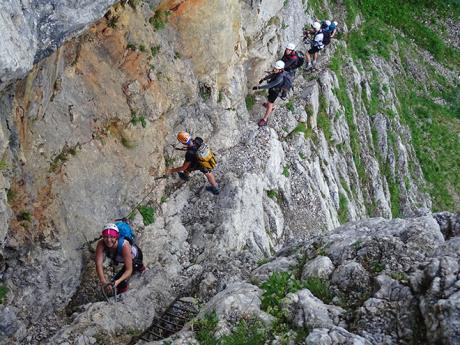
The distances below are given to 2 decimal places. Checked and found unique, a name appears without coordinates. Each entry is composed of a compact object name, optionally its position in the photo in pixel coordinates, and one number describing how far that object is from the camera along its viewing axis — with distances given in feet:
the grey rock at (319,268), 33.74
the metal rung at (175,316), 39.53
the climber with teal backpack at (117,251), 37.76
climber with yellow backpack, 47.82
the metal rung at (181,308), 40.19
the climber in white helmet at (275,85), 61.93
